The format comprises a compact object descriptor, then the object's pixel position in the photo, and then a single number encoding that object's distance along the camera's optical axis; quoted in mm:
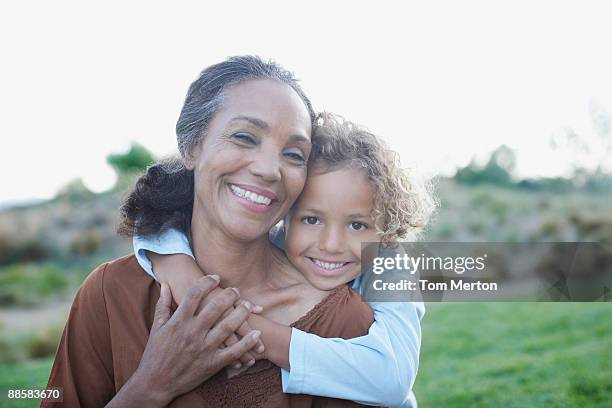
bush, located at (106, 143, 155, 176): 16500
